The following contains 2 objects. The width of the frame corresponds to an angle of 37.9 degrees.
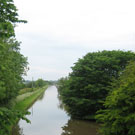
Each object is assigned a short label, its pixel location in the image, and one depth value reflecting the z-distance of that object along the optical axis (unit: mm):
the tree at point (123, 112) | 9625
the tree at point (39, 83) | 119125
